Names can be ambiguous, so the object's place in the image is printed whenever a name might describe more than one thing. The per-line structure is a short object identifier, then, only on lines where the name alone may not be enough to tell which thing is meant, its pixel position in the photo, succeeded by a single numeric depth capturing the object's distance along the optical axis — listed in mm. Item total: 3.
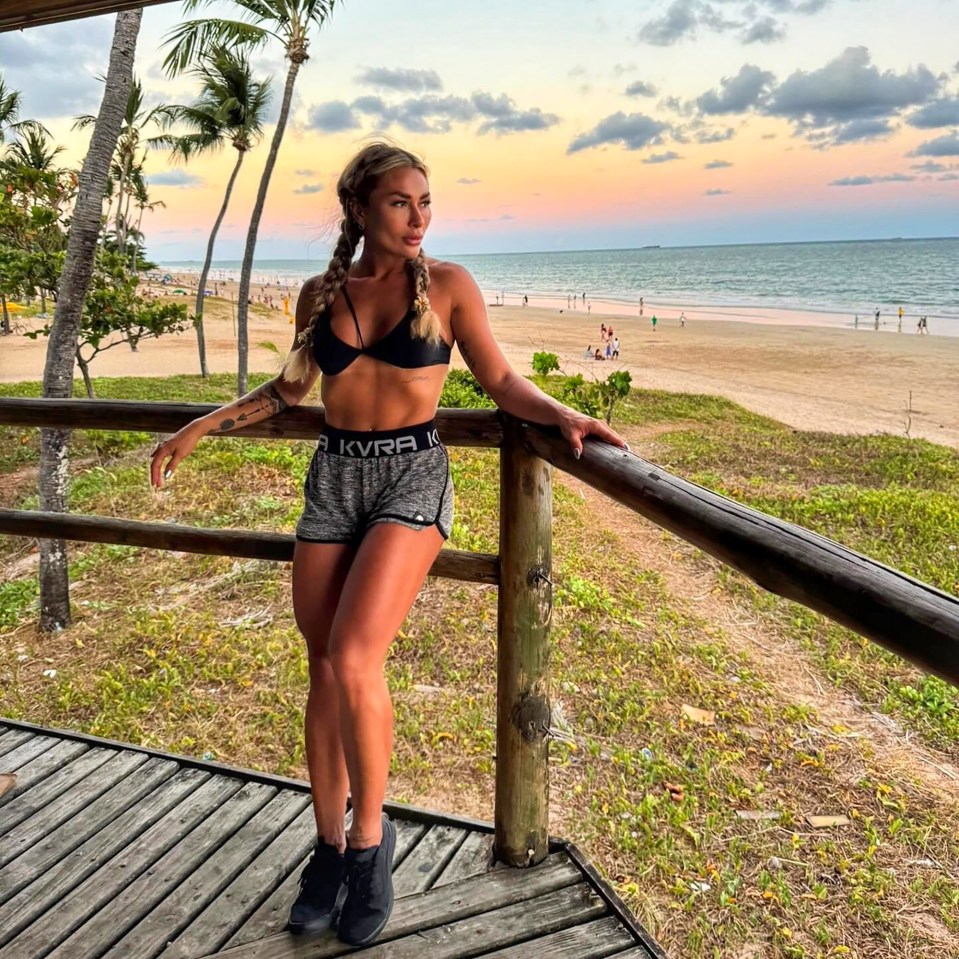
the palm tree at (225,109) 15193
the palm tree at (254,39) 11922
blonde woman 1735
